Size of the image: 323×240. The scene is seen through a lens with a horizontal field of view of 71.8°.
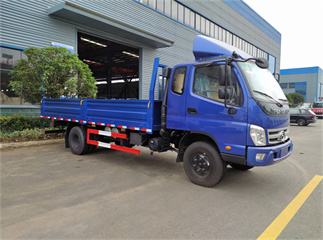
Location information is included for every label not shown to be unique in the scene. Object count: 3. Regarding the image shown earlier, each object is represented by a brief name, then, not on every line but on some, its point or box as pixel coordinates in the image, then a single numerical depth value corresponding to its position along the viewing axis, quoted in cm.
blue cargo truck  383
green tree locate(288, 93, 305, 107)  5184
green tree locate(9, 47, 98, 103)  848
